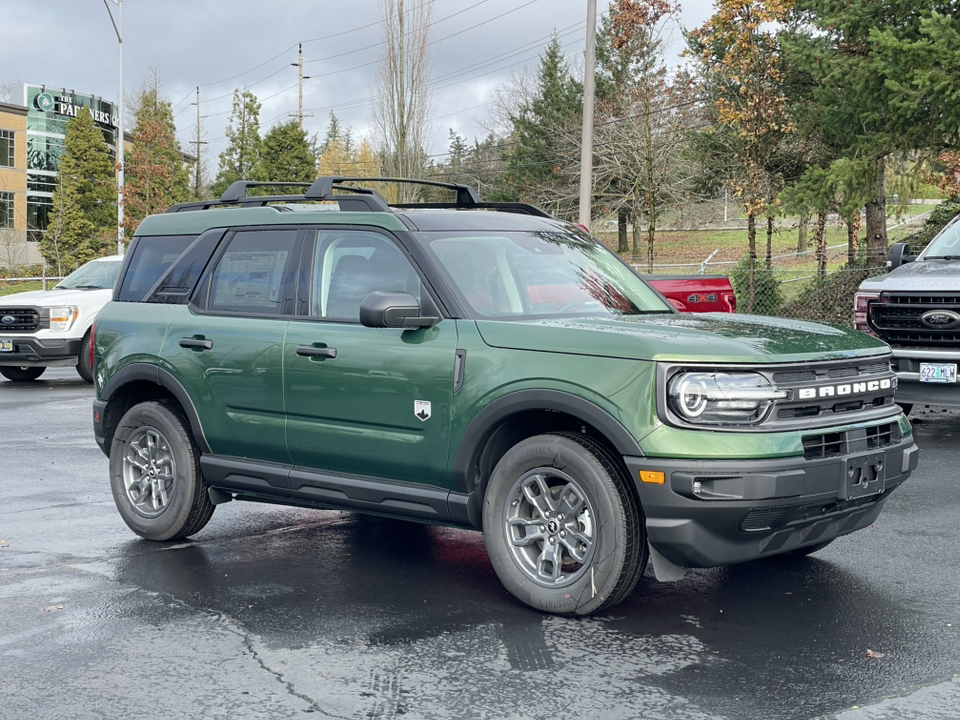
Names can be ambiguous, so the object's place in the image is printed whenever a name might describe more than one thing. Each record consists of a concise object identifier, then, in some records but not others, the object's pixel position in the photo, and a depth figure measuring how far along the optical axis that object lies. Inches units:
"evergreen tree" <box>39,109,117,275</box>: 2105.1
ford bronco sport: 190.7
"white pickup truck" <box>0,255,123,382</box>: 642.8
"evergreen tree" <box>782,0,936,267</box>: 692.7
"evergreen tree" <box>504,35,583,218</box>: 2059.5
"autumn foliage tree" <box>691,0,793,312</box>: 862.5
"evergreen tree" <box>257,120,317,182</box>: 2154.3
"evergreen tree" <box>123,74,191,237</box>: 1796.3
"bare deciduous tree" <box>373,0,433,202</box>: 1829.5
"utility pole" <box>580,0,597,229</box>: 750.1
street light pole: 1409.9
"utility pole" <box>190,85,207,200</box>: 2750.5
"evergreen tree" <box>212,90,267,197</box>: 2748.5
